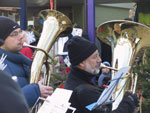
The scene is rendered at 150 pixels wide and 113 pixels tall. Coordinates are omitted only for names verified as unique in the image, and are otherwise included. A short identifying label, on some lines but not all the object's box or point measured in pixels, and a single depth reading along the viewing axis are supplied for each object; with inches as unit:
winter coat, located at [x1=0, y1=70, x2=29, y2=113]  58.5
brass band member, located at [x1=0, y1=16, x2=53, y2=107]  179.3
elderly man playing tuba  158.1
